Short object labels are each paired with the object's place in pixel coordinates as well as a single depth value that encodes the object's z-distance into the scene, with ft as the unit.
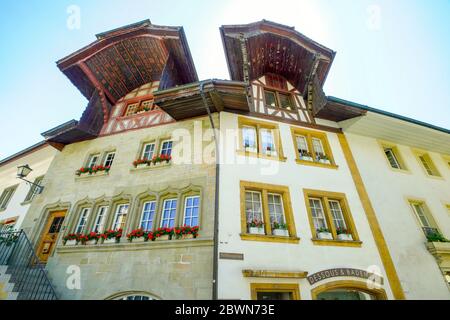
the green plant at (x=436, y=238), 29.35
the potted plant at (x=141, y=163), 31.33
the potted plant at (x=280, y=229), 24.58
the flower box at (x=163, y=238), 24.28
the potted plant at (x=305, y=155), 31.94
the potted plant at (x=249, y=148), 30.07
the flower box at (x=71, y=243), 27.19
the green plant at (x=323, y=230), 26.09
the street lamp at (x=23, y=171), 31.58
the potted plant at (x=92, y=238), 26.61
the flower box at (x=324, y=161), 32.28
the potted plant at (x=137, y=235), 25.18
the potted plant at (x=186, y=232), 23.70
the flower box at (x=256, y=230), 23.92
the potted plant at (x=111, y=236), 26.05
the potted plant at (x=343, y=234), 26.08
